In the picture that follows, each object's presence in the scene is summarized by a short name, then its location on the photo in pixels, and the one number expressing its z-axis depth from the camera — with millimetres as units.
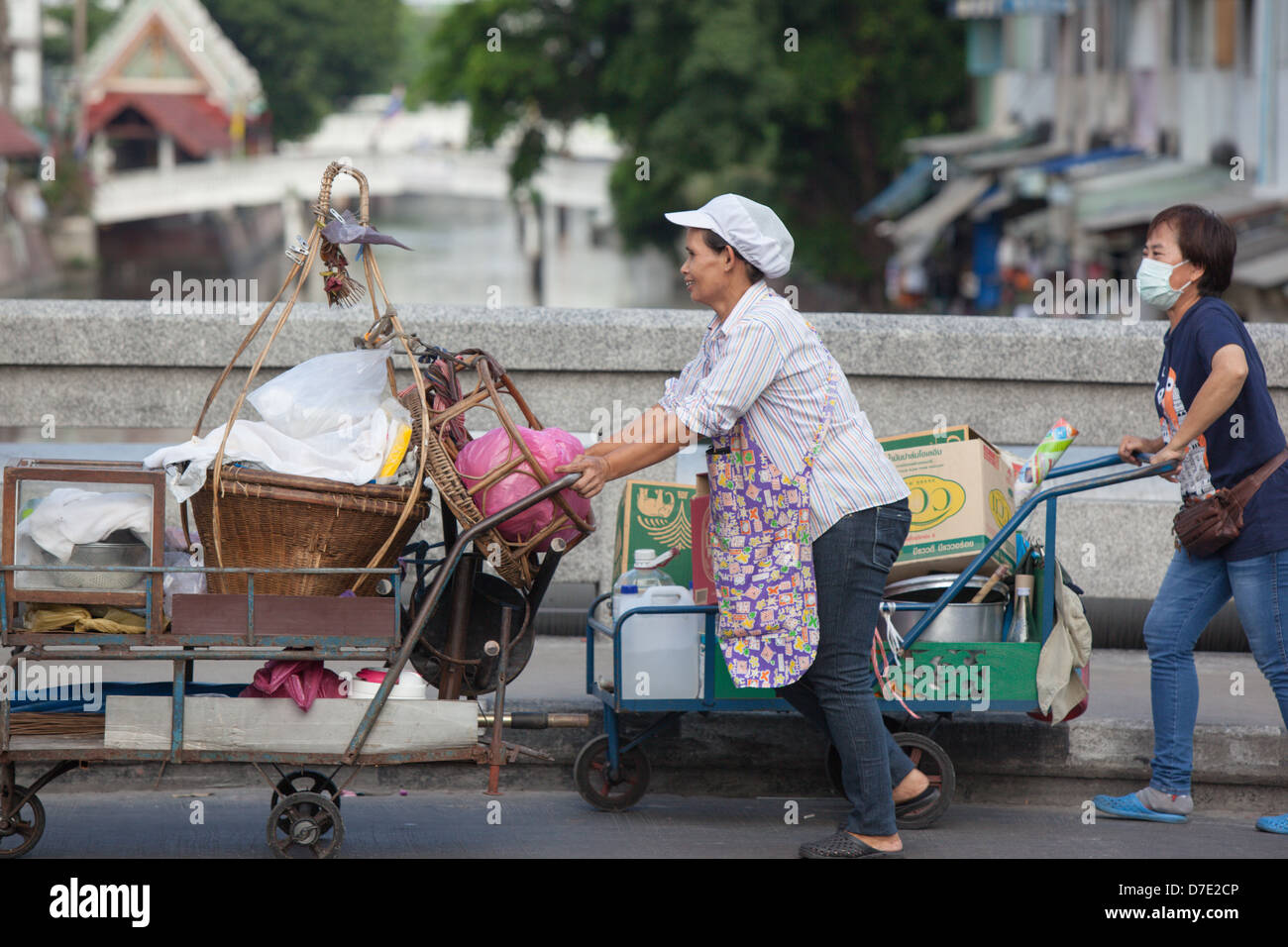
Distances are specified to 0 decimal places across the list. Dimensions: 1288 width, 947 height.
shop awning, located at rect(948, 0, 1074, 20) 28159
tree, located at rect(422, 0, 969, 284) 30812
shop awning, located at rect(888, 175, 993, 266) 31641
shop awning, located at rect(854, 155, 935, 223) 32750
